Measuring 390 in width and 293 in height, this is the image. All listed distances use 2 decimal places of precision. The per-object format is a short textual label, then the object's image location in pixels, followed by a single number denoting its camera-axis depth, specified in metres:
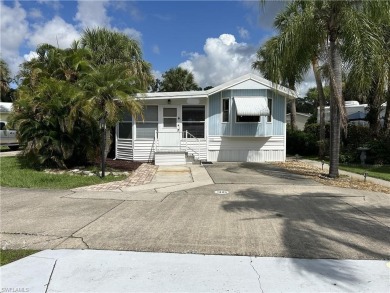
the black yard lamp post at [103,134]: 10.76
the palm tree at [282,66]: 10.86
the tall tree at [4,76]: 31.66
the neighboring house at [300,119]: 36.31
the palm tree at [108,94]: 10.55
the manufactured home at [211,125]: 15.90
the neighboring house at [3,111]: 26.35
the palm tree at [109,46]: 17.92
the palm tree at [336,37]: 9.73
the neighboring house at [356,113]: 21.33
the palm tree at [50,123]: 11.71
